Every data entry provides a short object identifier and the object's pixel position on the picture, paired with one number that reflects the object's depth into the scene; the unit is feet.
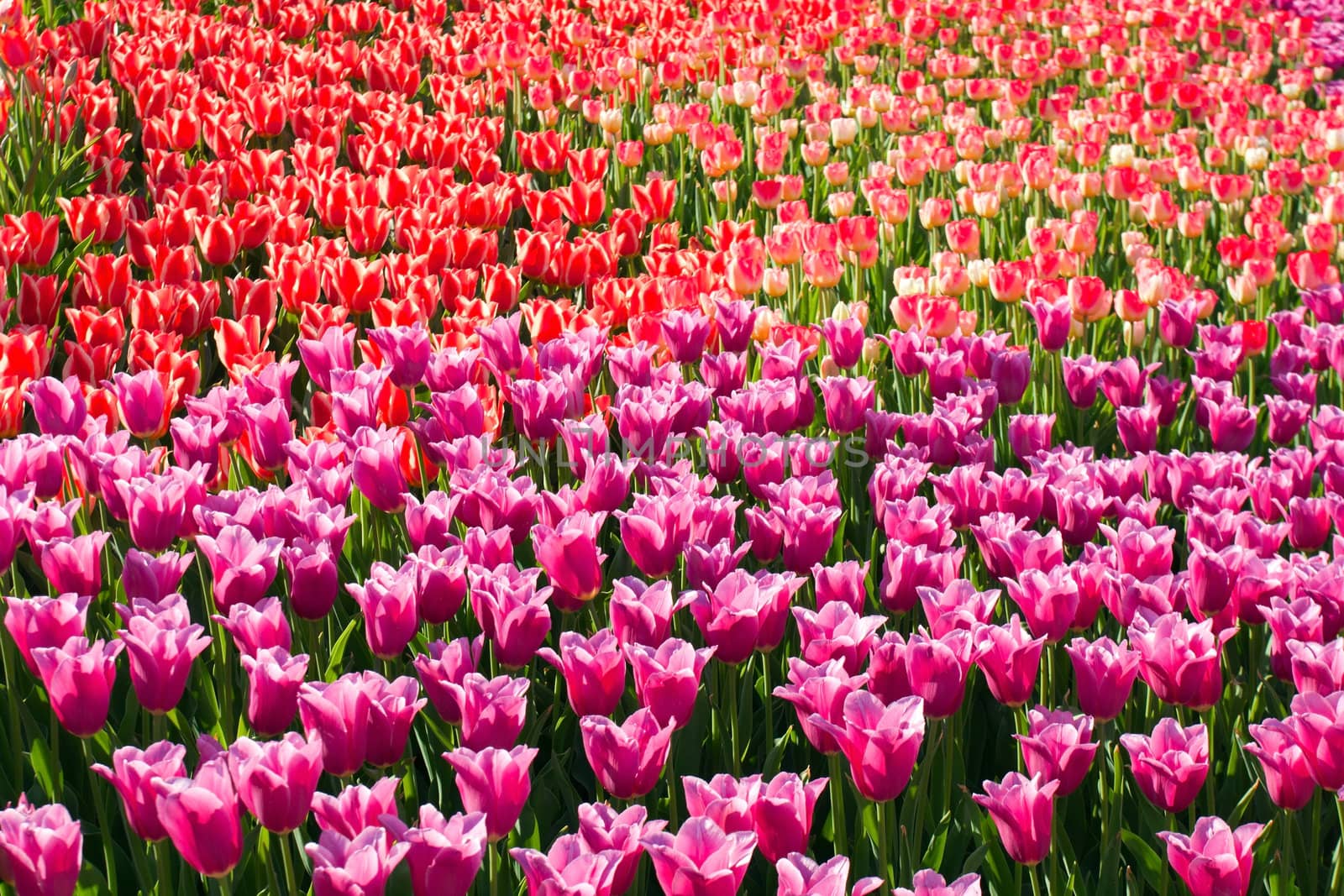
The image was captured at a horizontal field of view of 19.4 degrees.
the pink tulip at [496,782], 7.69
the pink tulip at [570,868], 7.36
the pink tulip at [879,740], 7.81
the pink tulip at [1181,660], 8.22
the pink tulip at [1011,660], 8.20
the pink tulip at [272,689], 7.92
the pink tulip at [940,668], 8.04
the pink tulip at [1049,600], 8.43
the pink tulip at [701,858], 7.44
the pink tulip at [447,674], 8.01
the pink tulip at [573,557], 8.53
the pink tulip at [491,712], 7.82
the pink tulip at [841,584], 8.41
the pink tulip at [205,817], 7.51
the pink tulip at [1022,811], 7.78
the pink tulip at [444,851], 7.44
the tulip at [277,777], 7.59
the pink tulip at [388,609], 8.24
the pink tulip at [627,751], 7.81
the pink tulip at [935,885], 7.45
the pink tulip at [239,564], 8.30
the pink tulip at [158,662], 7.99
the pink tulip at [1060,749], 7.87
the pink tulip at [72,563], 8.39
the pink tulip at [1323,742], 7.87
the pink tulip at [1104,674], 8.19
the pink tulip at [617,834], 7.49
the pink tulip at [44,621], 8.08
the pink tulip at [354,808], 7.54
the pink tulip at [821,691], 7.90
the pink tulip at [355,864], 7.37
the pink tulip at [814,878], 7.36
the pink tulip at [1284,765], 7.93
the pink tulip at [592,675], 8.04
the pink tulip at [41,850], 7.44
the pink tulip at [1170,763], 7.91
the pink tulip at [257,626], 8.07
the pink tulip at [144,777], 7.57
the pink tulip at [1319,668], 8.13
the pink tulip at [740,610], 8.28
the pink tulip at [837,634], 8.12
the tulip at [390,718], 7.89
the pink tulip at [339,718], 7.79
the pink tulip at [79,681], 7.94
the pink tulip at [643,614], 8.21
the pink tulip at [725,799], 7.55
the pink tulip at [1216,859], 7.65
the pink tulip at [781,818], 7.61
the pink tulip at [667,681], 7.96
